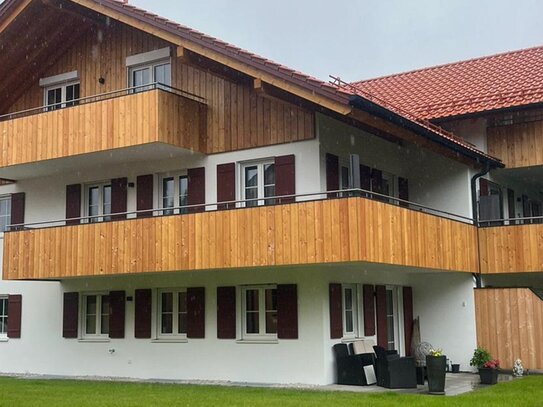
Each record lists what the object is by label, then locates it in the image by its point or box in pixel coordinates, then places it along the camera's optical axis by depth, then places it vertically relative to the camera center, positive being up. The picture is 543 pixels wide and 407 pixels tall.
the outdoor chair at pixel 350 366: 17.78 -1.17
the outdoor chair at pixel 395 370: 17.42 -1.24
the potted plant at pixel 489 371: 18.39 -1.35
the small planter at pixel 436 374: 16.48 -1.25
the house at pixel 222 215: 17.70 +2.12
